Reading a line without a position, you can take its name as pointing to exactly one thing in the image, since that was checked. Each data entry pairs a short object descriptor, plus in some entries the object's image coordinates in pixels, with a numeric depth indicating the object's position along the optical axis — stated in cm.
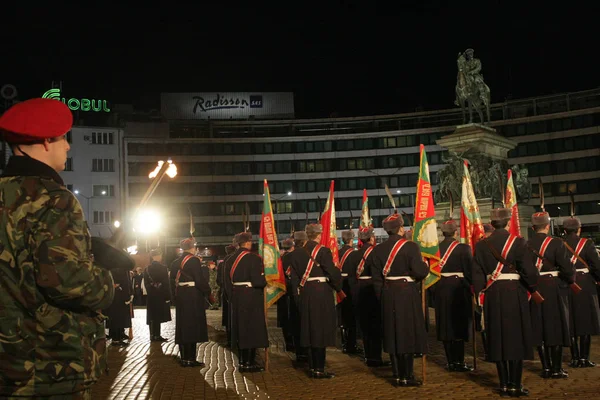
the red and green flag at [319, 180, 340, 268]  1459
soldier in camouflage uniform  360
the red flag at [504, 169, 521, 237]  1614
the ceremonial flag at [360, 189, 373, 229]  2125
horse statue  2867
